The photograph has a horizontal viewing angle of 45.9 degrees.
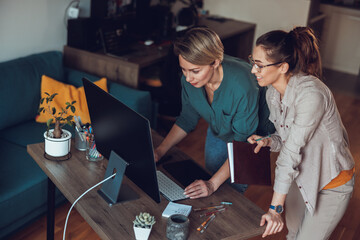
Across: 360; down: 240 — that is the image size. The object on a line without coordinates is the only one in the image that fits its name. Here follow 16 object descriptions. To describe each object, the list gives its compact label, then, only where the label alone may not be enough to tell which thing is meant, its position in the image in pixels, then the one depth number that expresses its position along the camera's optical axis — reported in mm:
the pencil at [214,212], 1619
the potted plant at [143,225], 1437
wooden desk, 1506
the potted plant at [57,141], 1852
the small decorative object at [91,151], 1892
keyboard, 1706
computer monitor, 1434
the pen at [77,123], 1934
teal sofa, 2248
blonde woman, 1722
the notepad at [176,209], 1585
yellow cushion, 2803
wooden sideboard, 3205
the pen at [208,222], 1530
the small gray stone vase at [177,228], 1419
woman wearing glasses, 1517
